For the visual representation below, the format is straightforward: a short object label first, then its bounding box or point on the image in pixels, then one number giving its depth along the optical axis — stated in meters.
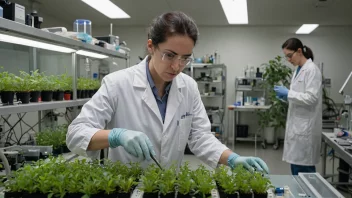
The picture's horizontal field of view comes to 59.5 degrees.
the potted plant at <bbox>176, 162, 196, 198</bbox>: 1.08
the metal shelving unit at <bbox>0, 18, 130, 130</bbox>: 1.71
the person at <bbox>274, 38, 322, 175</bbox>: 2.98
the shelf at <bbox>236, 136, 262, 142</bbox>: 6.61
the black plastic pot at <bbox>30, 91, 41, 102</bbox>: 2.17
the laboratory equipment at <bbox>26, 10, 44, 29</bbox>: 2.07
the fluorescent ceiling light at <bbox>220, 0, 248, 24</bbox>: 4.70
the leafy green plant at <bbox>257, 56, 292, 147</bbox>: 5.79
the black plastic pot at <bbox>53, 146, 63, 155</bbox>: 2.69
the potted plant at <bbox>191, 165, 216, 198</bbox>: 1.09
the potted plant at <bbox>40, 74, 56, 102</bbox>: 2.31
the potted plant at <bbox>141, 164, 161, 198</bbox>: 1.08
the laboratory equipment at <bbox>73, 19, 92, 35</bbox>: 3.38
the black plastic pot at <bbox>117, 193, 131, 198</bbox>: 1.09
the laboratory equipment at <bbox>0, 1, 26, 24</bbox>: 1.76
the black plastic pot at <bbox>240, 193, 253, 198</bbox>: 1.11
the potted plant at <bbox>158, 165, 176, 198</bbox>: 1.08
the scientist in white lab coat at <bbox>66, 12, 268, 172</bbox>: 1.29
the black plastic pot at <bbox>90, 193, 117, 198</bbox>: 1.07
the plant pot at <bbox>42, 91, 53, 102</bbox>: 2.34
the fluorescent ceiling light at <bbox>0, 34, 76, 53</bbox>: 1.93
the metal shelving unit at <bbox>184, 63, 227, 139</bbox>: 6.57
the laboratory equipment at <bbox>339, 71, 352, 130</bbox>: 3.09
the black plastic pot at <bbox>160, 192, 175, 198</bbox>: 1.08
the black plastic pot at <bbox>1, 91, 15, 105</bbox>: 1.84
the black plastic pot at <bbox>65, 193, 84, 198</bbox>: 1.07
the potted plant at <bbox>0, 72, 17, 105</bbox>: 1.85
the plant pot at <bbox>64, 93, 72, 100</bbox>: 2.68
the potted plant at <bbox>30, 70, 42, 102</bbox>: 2.15
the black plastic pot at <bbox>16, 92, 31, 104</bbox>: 2.01
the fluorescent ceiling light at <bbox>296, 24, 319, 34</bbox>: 6.49
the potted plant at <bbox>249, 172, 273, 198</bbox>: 1.13
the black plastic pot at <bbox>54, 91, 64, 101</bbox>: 2.52
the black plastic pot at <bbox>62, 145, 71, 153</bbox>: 2.76
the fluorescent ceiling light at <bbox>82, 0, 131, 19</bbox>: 4.88
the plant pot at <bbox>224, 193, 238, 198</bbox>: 1.11
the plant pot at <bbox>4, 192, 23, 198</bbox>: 1.08
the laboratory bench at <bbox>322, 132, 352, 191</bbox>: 2.51
